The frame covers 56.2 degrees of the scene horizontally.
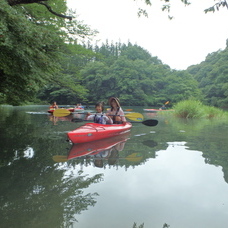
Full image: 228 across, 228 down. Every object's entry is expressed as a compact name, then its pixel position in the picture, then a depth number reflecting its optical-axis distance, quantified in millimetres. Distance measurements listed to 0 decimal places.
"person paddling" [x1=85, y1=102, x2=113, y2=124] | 6309
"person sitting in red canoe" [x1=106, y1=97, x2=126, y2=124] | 7262
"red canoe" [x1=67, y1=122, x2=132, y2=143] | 5073
